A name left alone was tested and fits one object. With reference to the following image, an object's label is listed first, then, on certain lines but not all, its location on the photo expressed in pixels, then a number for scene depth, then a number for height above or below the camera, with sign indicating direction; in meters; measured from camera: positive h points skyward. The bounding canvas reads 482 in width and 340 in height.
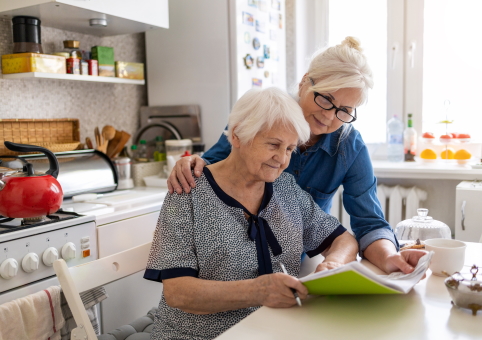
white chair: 1.18 -0.42
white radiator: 2.80 -0.52
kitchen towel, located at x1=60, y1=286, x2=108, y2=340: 1.54 -0.59
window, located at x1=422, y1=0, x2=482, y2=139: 2.86 +0.28
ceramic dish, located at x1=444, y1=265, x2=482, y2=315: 0.96 -0.36
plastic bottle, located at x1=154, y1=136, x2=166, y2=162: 2.83 -0.20
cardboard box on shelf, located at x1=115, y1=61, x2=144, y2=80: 2.60 +0.27
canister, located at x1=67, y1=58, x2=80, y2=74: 2.31 +0.26
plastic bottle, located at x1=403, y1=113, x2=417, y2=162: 2.97 -0.18
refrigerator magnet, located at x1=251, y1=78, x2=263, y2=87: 2.82 +0.20
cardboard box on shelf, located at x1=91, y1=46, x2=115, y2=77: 2.49 +0.31
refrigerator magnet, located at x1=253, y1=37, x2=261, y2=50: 2.80 +0.42
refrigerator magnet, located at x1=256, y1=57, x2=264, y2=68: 2.85 +0.31
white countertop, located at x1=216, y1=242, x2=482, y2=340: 0.89 -0.41
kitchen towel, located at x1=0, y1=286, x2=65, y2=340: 1.38 -0.58
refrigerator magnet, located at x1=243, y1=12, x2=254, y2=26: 2.70 +0.55
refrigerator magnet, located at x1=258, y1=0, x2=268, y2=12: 2.84 +0.65
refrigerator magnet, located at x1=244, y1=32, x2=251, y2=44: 2.71 +0.44
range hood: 2.03 +0.48
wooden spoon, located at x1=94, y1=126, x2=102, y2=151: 2.55 -0.11
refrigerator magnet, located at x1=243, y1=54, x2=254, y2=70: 2.72 +0.31
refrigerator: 2.67 +0.35
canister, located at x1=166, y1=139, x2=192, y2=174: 2.67 -0.18
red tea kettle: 1.60 -0.24
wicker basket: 2.19 -0.06
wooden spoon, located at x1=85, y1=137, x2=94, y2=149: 2.49 -0.12
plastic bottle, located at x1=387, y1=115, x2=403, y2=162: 3.00 -0.17
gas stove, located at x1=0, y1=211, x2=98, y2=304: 1.57 -0.45
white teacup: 1.19 -0.37
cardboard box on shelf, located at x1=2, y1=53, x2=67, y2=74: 2.12 +0.26
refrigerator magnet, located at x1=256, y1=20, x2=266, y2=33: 2.84 +0.53
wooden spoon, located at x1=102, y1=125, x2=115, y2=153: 2.61 -0.08
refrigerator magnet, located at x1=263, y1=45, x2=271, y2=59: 2.93 +0.39
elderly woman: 1.15 -0.30
